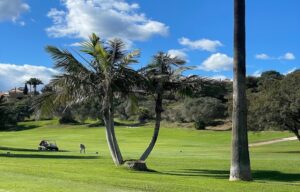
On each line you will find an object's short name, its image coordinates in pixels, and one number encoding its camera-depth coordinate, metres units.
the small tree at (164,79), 25.64
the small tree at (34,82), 179.88
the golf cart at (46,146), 51.50
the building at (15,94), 178.75
